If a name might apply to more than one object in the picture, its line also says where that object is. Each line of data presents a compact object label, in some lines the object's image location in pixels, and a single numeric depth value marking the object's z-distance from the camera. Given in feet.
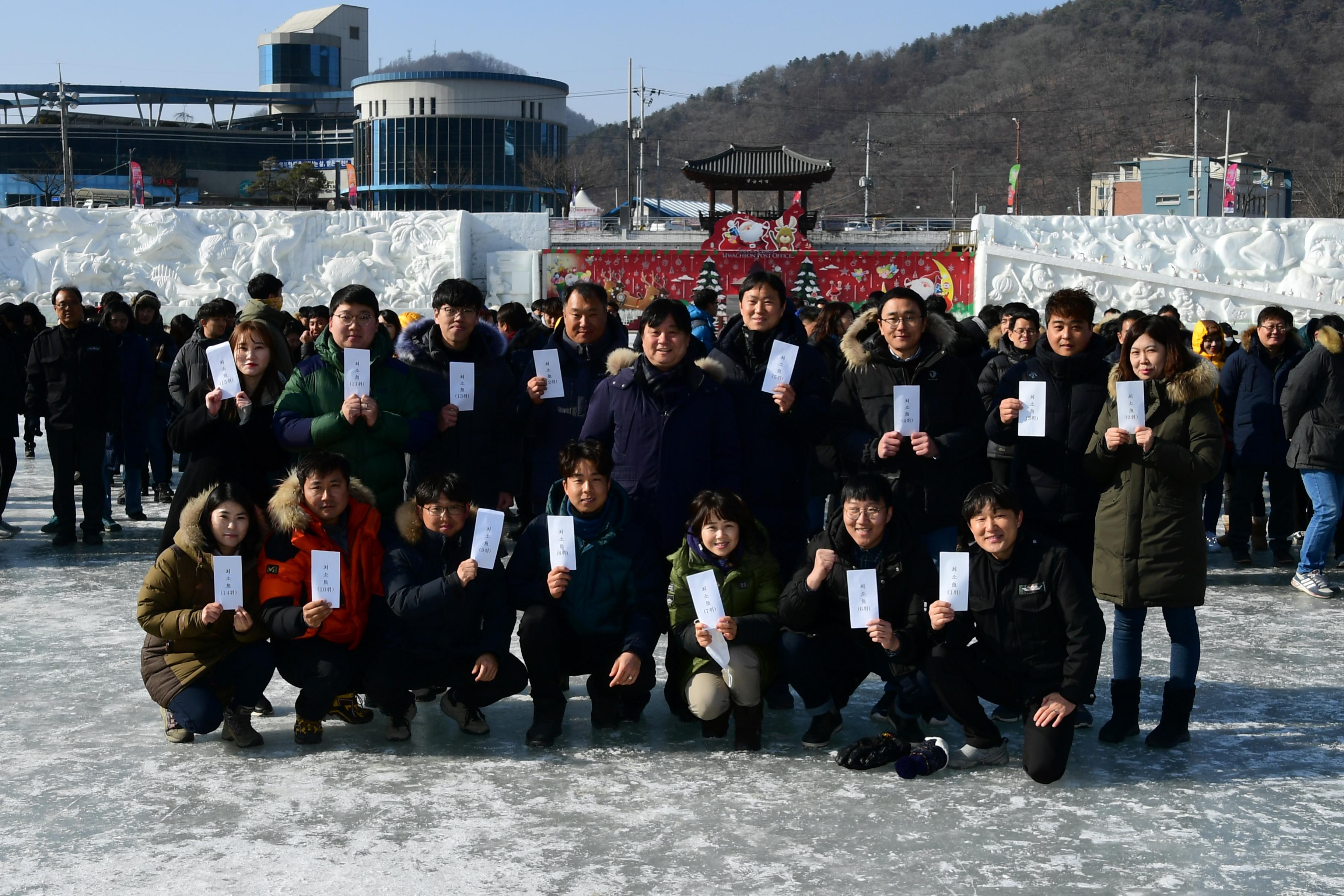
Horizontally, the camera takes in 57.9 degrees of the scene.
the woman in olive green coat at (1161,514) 12.93
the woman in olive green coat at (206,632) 12.73
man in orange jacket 12.83
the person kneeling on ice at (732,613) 12.87
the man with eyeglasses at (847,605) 12.62
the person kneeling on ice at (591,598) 13.07
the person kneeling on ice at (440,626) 12.92
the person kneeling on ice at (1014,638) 11.94
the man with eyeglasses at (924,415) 13.96
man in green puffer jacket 14.06
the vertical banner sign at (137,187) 122.83
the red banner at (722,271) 73.82
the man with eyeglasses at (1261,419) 21.93
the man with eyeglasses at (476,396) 15.39
